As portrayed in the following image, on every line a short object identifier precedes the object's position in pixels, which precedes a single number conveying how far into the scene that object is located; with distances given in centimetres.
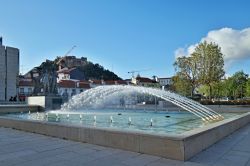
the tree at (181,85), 2899
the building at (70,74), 6785
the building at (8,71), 2871
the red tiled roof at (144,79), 8051
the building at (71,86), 5438
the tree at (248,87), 4184
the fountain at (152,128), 425
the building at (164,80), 9996
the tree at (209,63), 2571
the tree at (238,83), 4994
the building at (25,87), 5304
